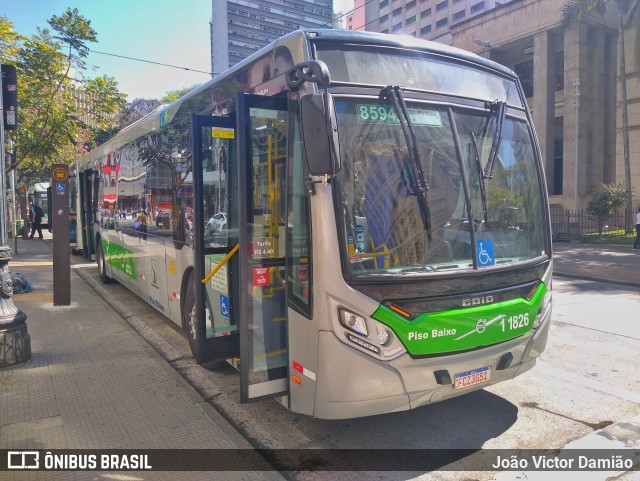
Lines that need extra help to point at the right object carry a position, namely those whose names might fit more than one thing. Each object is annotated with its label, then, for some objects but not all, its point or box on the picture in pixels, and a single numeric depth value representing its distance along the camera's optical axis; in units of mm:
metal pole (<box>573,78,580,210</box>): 29109
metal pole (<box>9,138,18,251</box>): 16004
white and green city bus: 3479
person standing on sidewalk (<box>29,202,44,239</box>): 25062
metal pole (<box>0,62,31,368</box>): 5684
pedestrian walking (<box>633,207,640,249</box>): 19198
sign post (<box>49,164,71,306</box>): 8461
